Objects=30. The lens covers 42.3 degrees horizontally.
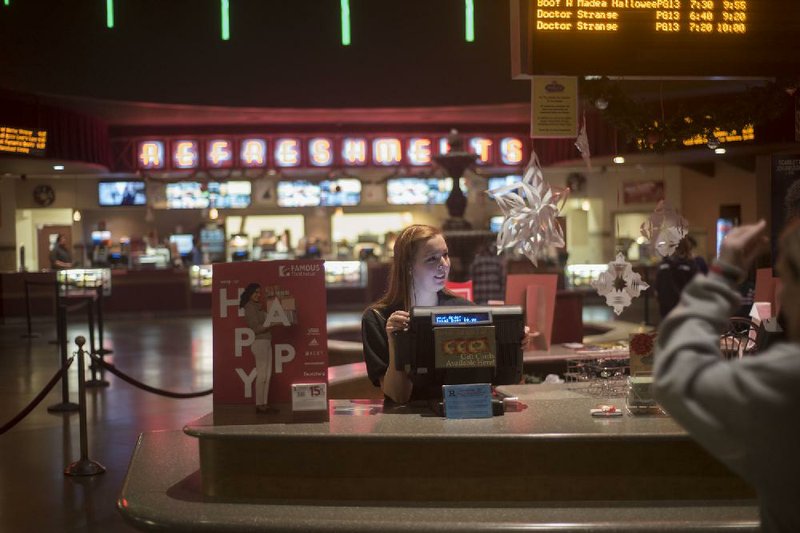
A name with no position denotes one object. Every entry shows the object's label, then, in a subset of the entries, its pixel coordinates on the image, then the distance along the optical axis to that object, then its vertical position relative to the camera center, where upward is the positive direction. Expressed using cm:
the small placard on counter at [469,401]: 387 -64
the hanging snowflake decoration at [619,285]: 562 -31
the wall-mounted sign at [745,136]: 1396 +124
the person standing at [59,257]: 1972 -35
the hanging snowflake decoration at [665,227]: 565 +0
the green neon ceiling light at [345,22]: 1542 +320
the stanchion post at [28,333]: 1573 -143
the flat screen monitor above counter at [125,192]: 2119 +93
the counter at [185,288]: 2045 -108
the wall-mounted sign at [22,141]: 1406 +138
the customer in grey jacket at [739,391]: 180 -29
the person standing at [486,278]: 1054 -49
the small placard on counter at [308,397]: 389 -62
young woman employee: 425 -26
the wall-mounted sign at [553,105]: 539 +65
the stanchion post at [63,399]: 928 -148
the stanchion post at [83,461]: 679 -148
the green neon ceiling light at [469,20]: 1545 +320
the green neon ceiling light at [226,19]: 1542 +325
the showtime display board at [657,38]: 527 +97
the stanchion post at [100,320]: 1234 -101
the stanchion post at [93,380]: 1072 -148
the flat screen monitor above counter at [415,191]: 2125 +83
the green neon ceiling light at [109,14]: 1491 +324
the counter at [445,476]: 356 -88
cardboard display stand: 402 -35
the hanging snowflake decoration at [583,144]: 564 +46
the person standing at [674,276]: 1230 -61
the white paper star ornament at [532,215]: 609 +8
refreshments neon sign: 1831 +147
